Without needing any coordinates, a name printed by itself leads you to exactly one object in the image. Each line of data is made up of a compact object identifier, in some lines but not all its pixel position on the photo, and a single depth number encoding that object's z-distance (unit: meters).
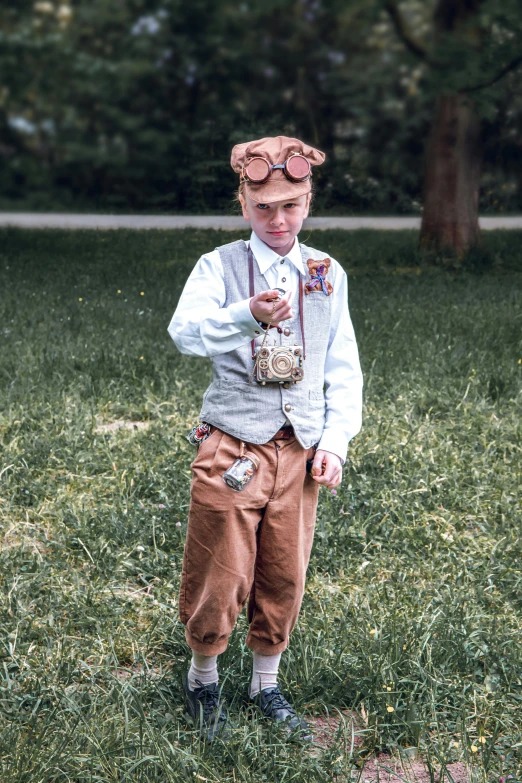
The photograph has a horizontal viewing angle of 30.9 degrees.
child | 2.35
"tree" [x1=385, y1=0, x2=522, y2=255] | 10.45
